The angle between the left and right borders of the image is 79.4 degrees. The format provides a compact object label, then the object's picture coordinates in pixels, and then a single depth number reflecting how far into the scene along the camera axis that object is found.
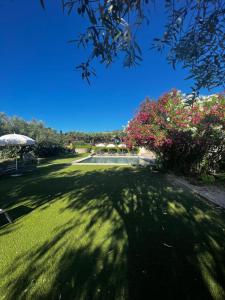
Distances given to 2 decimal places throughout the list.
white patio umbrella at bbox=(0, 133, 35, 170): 8.22
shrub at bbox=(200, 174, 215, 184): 6.63
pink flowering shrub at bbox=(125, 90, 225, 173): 6.85
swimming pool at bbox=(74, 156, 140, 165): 14.15
